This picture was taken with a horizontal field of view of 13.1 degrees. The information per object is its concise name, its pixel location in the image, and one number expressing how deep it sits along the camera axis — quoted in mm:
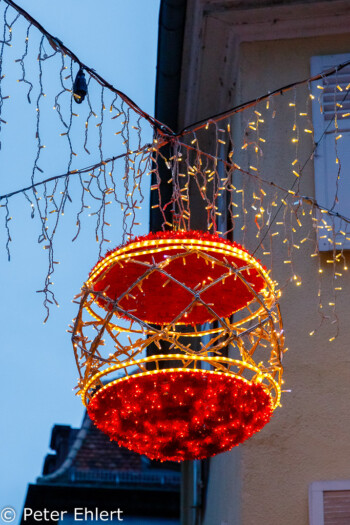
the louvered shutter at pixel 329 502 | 8812
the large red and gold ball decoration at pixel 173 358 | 6903
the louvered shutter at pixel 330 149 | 10235
